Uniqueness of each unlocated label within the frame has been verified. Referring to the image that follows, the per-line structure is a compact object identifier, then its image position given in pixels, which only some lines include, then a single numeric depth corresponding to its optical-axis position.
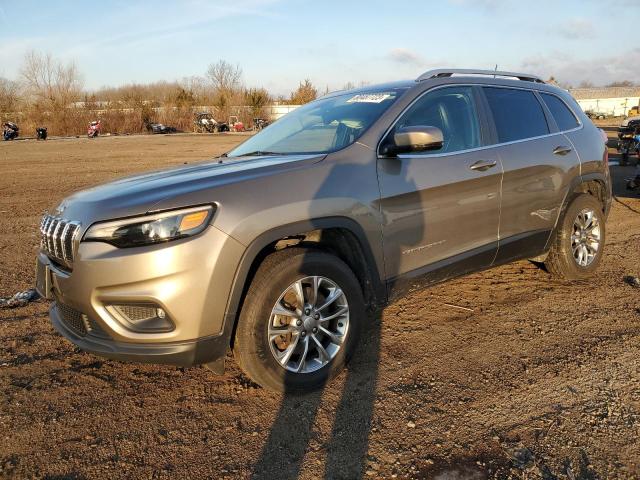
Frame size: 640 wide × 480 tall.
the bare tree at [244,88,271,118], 63.09
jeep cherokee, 2.56
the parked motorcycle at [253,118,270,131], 54.77
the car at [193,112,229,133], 52.78
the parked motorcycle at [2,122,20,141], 40.41
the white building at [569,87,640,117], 71.94
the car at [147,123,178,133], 49.43
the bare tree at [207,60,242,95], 77.44
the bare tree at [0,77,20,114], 50.36
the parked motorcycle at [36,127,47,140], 40.19
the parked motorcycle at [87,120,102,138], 42.00
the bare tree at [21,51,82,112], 56.39
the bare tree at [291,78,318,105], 67.50
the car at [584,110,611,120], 61.76
